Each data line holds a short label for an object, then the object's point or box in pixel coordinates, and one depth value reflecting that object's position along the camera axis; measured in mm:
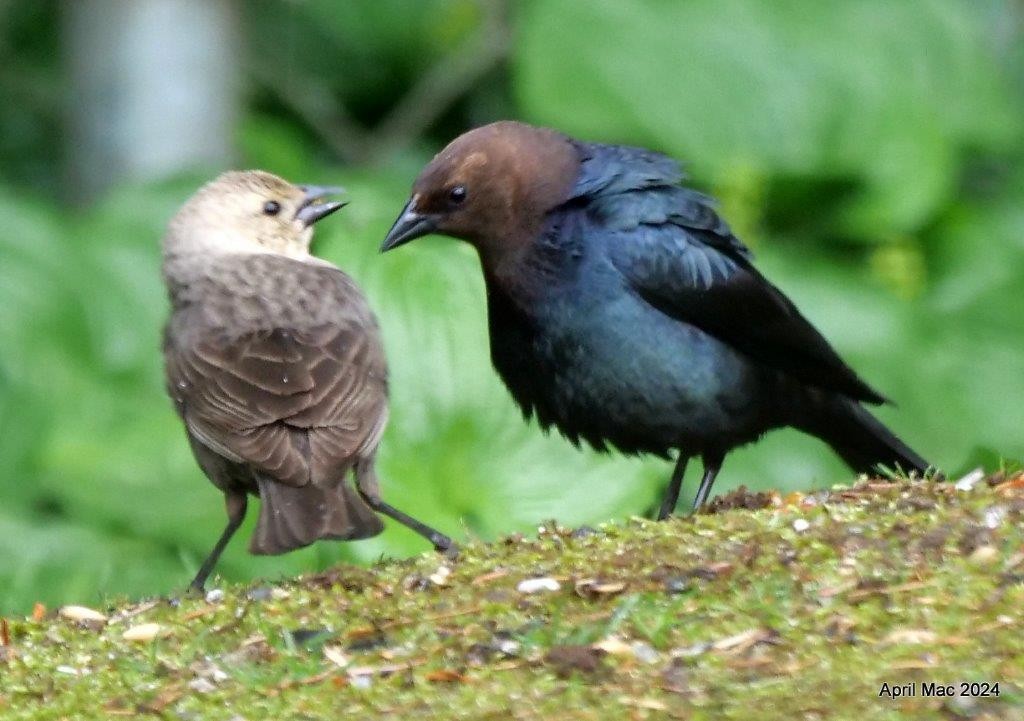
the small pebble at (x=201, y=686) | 7459
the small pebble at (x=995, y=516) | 7977
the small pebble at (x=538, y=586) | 8055
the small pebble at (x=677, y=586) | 7762
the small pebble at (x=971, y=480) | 8812
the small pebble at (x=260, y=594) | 8562
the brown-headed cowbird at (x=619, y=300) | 10414
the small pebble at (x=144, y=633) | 8219
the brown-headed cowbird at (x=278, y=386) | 9102
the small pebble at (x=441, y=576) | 8437
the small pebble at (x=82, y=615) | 8648
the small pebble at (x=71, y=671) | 7855
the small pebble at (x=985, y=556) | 7547
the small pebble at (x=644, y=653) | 7113
